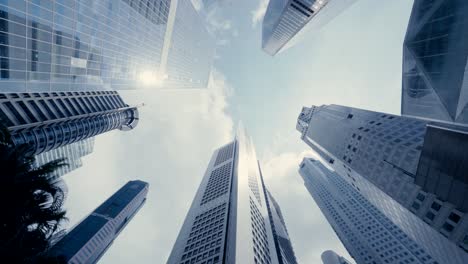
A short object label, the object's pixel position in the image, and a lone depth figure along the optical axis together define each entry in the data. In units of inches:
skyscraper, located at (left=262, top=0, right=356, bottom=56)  2869.1
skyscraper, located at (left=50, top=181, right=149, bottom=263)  5224.9
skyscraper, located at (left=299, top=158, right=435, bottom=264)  3821.4
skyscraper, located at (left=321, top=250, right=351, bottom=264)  6221.5
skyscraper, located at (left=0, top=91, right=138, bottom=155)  2507.4
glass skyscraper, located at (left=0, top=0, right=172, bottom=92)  1085.6
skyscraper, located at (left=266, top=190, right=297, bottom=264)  4997.0
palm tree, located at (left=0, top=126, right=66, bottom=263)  277.0
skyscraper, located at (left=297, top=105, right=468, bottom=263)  909.2
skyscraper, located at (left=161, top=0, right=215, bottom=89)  3045.8
